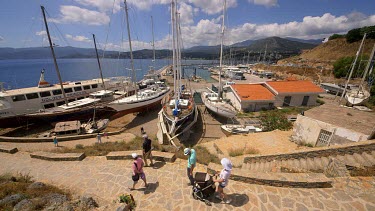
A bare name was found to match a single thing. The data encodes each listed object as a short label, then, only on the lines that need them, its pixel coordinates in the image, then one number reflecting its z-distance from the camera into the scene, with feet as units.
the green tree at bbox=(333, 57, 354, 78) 142.72
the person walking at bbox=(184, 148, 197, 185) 19.88
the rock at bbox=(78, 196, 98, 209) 17.33
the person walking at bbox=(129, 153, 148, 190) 20.34
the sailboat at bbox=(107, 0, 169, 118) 73.56
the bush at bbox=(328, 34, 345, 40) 266.69
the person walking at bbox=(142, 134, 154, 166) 24.88
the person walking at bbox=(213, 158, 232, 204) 16.81
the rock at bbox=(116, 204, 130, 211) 16.05
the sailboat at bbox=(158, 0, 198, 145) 53.83
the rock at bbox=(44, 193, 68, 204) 17.40
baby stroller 18.19
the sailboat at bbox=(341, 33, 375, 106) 79.05
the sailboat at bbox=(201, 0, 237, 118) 67.67
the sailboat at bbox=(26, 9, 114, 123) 66.59
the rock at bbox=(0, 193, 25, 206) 16.78
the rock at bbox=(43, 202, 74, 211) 15.96
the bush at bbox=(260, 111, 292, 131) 59.62
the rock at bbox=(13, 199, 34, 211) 15.74
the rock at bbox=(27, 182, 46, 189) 21.05
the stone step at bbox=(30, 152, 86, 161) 30.96
